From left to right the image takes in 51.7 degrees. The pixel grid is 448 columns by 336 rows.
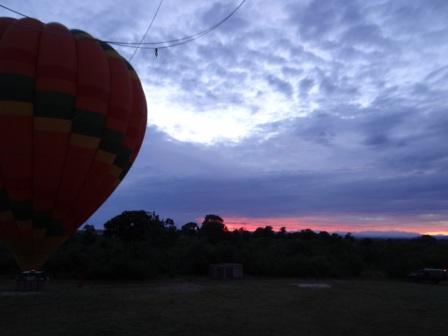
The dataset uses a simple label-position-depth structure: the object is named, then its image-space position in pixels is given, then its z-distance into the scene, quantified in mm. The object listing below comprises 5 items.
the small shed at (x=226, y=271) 23969
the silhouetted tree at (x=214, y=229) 46834
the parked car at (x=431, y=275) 23328
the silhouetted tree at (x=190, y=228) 64088
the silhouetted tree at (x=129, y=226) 35969
